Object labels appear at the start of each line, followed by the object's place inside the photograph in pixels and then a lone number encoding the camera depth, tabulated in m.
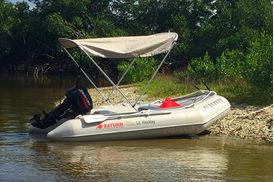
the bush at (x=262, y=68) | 14.97
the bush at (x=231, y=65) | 19.49
